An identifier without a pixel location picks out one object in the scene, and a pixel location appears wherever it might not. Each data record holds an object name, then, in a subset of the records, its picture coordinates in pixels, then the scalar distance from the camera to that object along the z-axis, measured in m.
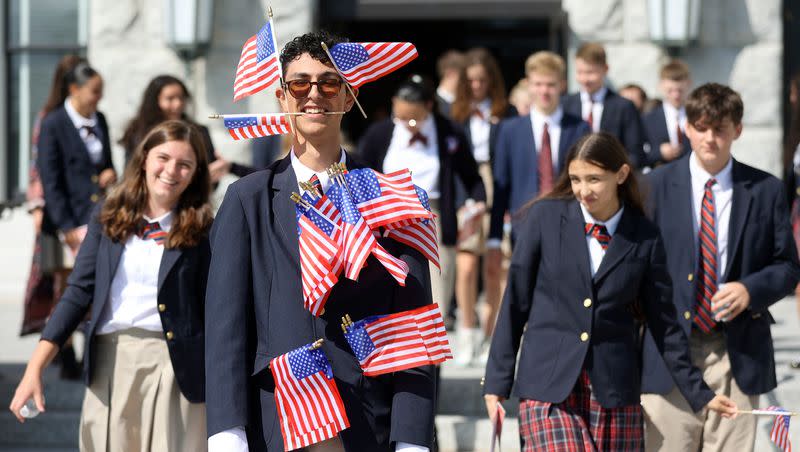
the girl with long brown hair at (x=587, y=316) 9.97
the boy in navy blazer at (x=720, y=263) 10.90
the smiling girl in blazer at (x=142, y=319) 10.25
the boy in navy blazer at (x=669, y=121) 16.89
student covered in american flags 6.94
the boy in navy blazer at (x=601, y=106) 16.05
